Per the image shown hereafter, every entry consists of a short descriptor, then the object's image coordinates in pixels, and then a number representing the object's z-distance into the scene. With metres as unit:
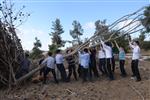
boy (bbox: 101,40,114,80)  4.46
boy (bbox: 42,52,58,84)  4.63
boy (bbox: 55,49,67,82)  4.60
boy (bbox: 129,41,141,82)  4.29
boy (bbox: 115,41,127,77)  4.65
